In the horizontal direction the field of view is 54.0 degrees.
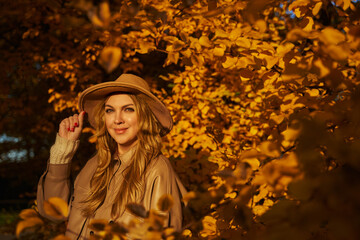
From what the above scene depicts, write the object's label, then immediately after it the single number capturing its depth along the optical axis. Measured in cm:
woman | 194
